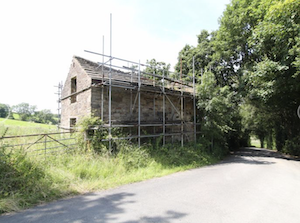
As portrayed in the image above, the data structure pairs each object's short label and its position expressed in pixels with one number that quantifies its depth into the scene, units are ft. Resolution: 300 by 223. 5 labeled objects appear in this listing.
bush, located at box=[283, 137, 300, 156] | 43.73
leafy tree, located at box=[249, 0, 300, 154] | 27.63
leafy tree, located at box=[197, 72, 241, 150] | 33.81
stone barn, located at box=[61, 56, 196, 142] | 27.94
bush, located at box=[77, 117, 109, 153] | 23.35
